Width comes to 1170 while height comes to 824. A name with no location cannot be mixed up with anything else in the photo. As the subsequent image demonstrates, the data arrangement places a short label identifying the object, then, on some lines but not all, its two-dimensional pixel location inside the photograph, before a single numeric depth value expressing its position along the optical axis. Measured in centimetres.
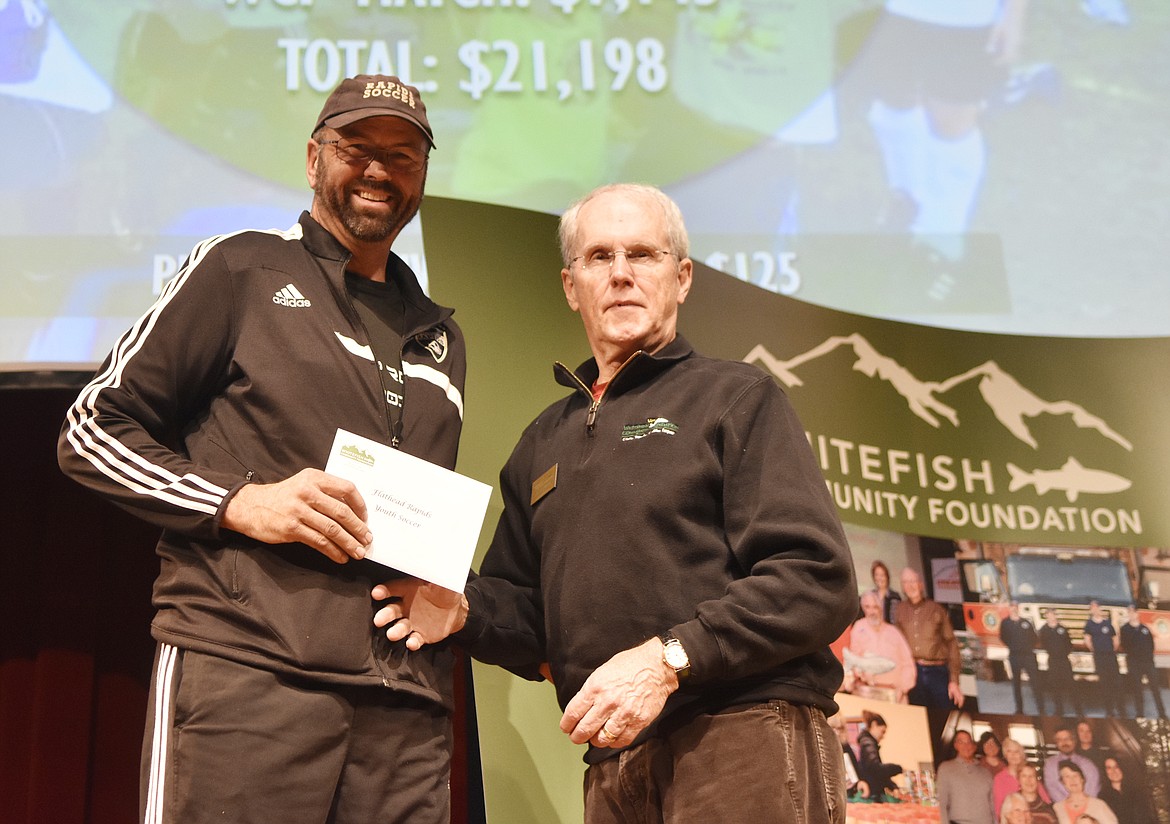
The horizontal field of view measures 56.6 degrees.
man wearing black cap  147
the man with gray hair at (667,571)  143
